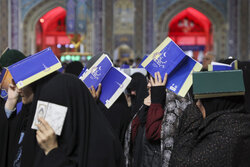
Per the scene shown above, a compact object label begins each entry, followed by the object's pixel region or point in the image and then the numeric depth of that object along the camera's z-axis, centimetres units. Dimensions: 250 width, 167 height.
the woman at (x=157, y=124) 415
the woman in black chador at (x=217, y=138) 337
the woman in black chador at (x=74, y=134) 337
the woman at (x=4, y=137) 425
